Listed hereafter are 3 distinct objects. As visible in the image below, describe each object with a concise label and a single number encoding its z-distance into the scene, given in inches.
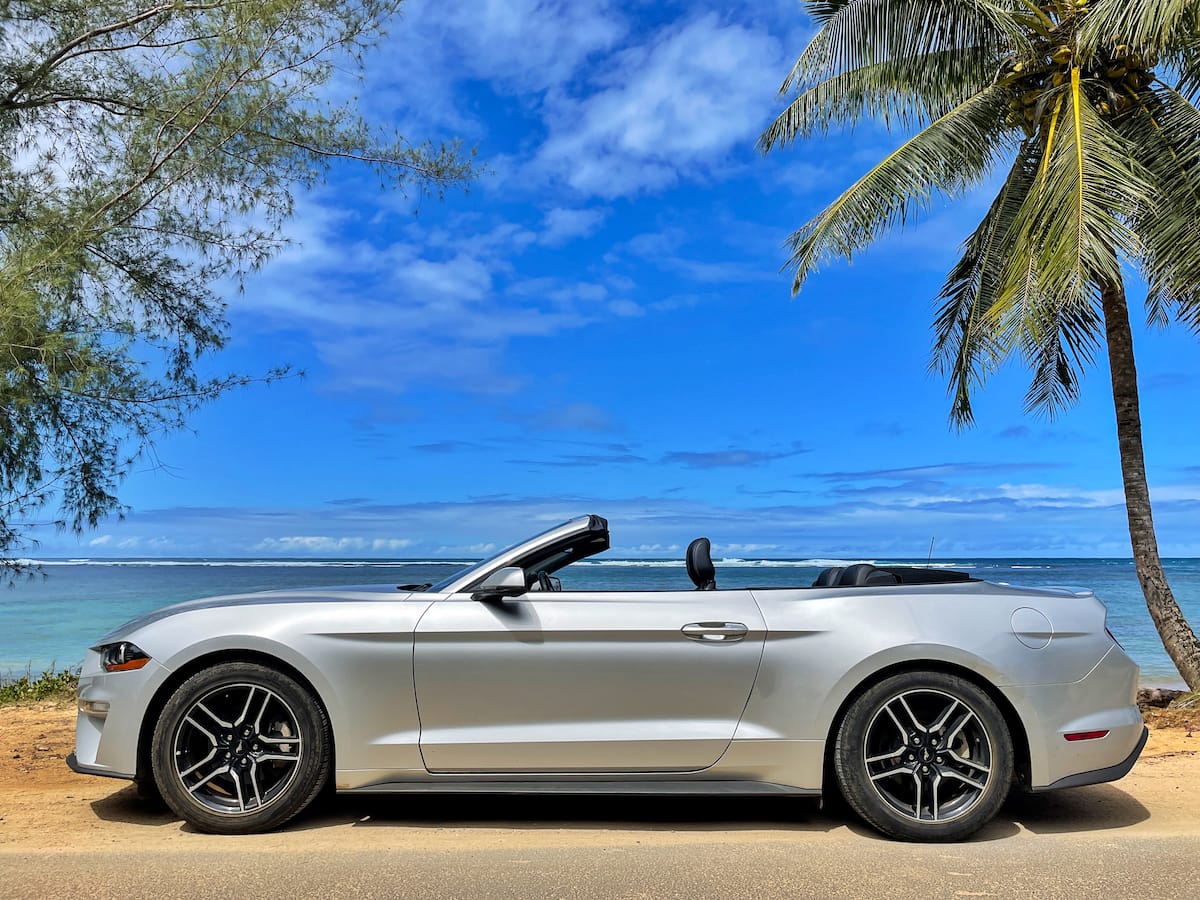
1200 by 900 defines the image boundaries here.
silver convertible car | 174.9
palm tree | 364.8
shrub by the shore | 390.6
